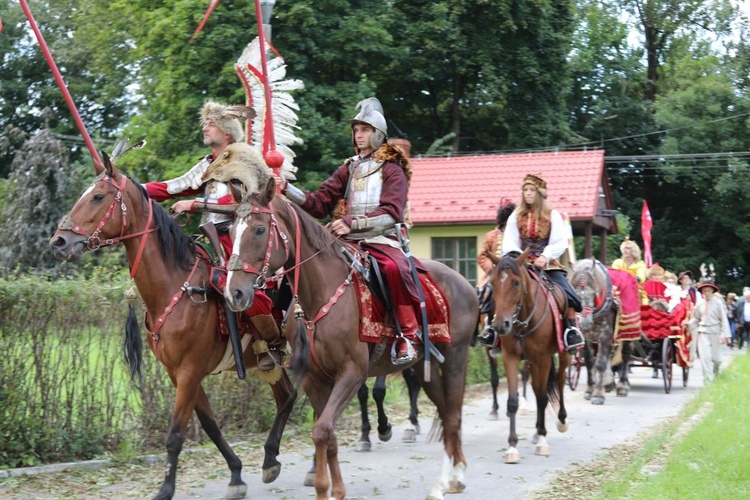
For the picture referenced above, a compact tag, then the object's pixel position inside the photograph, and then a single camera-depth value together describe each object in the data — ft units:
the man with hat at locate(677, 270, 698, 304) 84.17
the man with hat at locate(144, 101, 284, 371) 24.80
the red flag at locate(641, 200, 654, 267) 100.40
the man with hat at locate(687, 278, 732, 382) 58.44
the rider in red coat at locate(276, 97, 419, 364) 24.13
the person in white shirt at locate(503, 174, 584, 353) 34.50
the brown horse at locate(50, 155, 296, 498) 23.36
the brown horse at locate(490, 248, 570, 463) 33.30
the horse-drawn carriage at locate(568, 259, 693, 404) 49.26
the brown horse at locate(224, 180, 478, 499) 20.75
